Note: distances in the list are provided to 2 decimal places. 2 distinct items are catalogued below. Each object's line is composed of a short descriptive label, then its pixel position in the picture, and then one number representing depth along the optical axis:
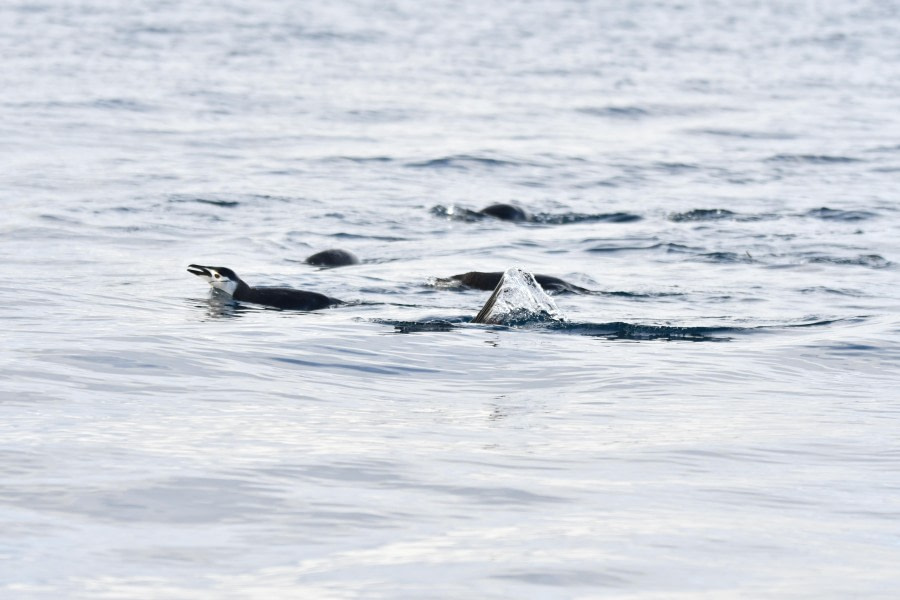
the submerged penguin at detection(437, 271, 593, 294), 21.62
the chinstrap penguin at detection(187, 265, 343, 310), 19.58
